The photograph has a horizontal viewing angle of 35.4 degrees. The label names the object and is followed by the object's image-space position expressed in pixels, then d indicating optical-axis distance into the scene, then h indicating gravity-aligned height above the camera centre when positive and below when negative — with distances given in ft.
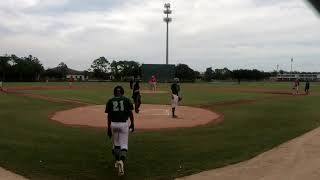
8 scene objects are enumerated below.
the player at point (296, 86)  156.89 -3.83
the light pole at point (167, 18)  266.20 +30.14
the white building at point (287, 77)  377.30 -2.94
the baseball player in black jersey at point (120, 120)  33.58 -3.13
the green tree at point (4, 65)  364.79 +5.86
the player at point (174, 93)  71.11 -2.77
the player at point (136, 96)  77.36 -3.52
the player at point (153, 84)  159.84 -3.65
